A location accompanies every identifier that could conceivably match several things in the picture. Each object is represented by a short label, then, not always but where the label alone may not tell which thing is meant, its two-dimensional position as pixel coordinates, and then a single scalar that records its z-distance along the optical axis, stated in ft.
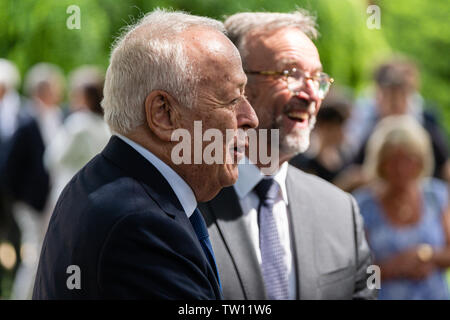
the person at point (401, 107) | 21.64
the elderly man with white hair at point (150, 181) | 6.15
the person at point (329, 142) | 20.38
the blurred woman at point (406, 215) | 15.83
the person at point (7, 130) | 16.02
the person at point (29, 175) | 25.73
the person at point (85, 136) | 21.50
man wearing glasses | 8.77
